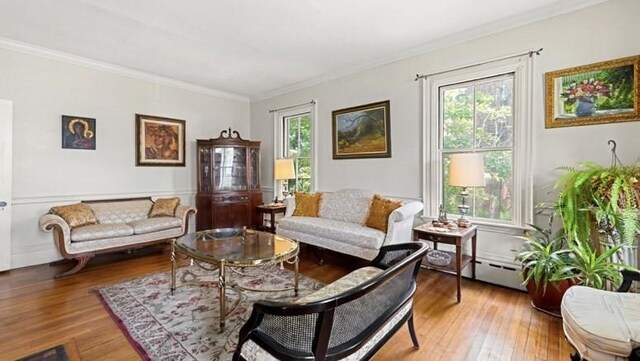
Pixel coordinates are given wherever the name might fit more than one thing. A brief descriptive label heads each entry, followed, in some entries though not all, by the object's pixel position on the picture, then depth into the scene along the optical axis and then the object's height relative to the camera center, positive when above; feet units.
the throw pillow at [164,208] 13.65 -1.35
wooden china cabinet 15.90 -0.19
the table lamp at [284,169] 15.24 +0.56
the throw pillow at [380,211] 10.69 -1.23
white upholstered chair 4.18 -2.27
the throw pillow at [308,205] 13.70 -1.22
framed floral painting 7.67 +2.43
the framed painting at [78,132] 12.36 +2.11
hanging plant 6.57 -0.55
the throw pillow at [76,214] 11.00 -1.34
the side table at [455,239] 8.75 -1.91
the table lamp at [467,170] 8.98 +0.29
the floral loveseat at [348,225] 10.12 -1.85
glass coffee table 7.30 -2.02
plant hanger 7.88 +0.63
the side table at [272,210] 14.94 -1.58
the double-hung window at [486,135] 9.27 +1.60
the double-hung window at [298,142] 15.89 +2.26
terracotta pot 7.55 -3.17
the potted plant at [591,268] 6.73 -2.15
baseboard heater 9.43 -3.22
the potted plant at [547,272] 7.45 -2.45
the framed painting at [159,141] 14.62 +2.08
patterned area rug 6.26 -3.58
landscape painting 12.76 +2.26
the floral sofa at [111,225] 10.59 -1.85
